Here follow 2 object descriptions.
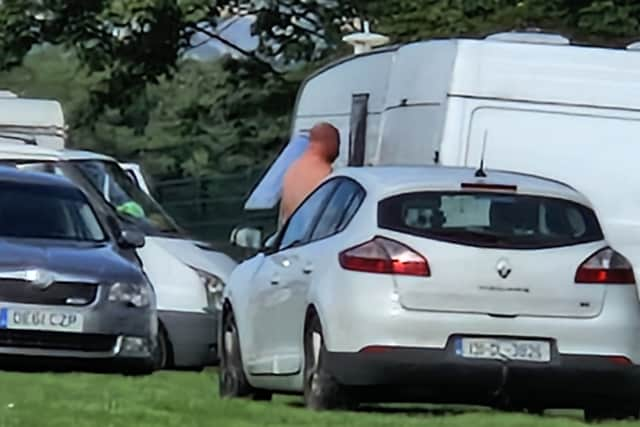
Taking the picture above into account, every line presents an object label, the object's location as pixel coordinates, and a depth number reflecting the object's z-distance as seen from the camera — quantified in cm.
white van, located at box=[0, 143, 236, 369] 1756
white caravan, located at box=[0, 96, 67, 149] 2168
